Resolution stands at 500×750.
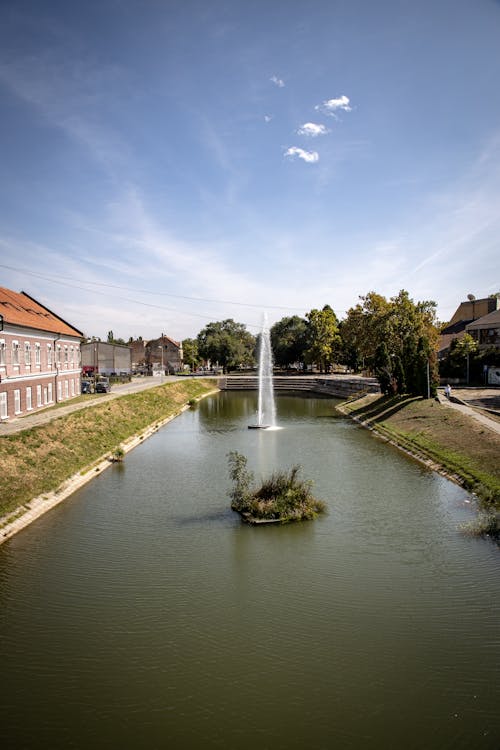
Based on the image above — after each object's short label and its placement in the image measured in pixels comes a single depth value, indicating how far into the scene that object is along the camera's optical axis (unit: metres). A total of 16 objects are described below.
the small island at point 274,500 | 19.14
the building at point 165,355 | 127.62
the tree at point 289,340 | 106.79
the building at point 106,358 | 93.81
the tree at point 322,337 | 94.94
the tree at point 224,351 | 108.69
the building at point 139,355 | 131.12
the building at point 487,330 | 66.09
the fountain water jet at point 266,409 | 44.79
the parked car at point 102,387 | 57.94
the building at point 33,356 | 33.69
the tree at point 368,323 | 60.05
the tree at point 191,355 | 131.00
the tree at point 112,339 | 159.45
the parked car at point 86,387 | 57.12
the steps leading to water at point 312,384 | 70.44
